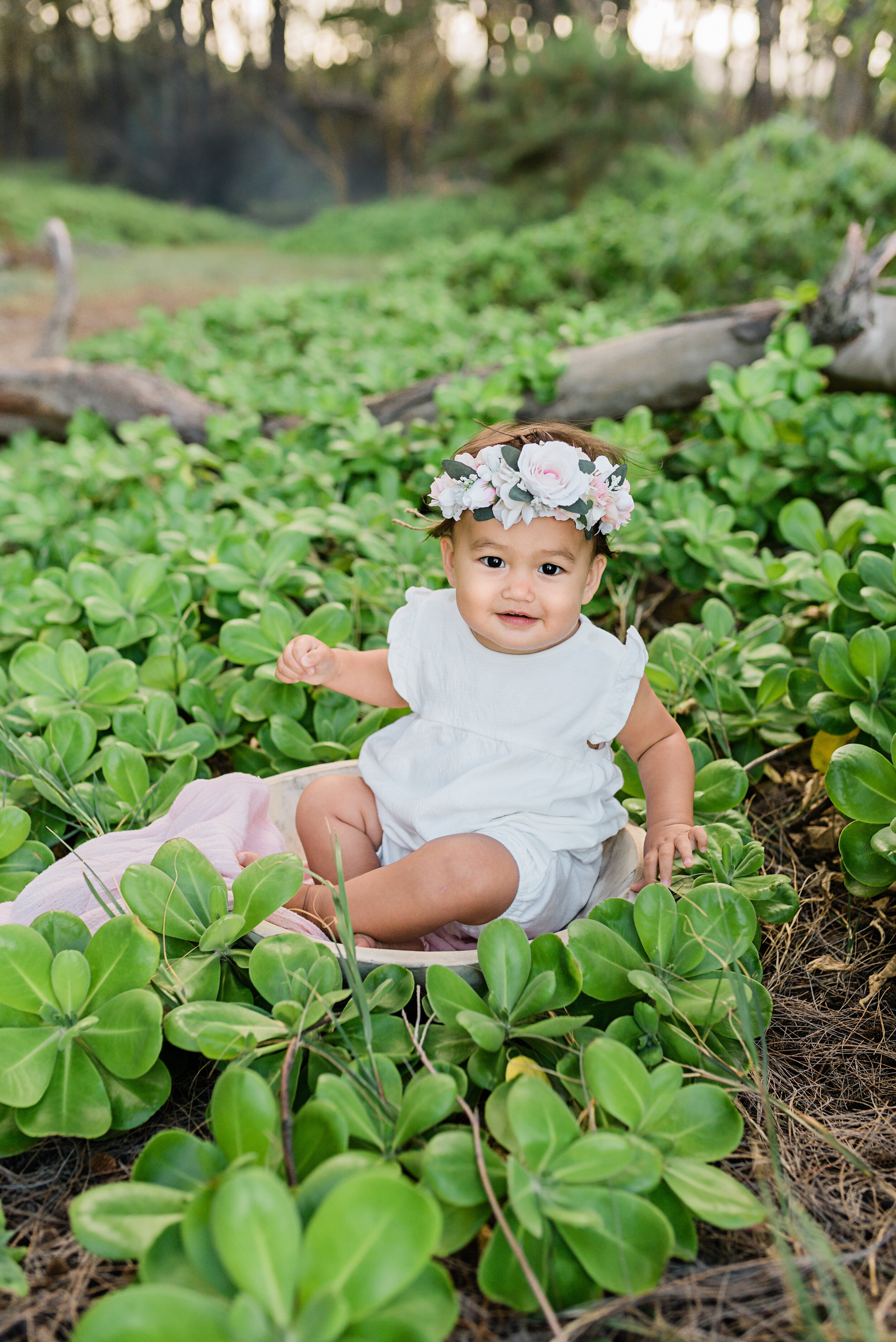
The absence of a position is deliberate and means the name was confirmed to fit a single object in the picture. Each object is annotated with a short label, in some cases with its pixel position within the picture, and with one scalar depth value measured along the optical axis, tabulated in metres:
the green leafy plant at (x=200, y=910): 1.10
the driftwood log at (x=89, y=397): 3.68
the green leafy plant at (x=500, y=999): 1.00
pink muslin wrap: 1.25
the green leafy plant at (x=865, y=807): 1.23
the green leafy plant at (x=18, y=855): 1.30
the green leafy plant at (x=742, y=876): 1.21
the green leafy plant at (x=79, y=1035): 0.95
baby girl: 1.26
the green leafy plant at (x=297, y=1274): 0.64
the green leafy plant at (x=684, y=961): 1.05
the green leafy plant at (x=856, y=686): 1.40
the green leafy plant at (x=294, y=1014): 0.97
